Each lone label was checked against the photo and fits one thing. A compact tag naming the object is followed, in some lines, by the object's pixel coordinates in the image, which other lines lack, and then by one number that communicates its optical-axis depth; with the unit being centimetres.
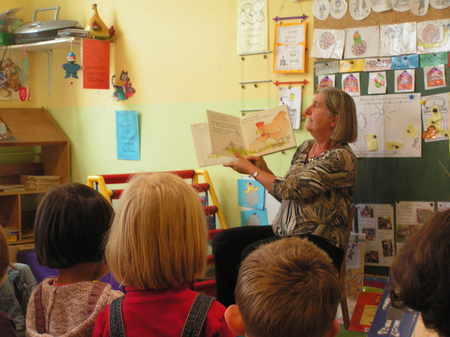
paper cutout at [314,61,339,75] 318
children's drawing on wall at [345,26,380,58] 303
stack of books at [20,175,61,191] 437
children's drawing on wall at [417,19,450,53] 283
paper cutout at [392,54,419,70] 292
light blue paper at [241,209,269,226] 356
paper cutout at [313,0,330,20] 319
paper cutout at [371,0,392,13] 299
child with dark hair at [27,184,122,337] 143
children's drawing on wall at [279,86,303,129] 334
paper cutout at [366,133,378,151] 305
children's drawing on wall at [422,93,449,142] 285
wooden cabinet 429
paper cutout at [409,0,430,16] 288
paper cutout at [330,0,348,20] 312
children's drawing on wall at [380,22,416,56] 292
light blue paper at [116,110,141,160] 419
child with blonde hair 130
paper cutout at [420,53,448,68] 285
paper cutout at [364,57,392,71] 300
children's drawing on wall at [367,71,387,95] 301
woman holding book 264
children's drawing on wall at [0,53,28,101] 475
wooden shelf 419
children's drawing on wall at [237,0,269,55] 347
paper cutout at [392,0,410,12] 294
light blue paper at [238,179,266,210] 355
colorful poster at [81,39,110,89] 409
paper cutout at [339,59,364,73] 309
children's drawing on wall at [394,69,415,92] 294
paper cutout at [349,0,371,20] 306
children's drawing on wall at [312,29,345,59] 314
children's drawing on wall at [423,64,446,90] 286
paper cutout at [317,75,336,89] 320
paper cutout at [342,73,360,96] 310
